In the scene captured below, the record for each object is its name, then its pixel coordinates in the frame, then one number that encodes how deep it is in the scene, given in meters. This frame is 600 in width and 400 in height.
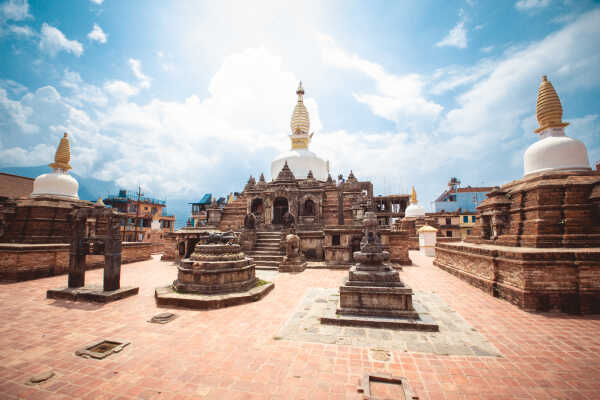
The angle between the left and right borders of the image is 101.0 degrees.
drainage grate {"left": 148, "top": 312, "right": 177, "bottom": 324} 6.07
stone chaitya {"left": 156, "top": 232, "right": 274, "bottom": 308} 7.33
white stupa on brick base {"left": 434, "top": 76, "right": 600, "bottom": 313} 6.92
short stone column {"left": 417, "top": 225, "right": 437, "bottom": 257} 22.70
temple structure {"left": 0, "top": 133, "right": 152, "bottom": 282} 10.38
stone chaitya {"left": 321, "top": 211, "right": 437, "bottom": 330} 5.89
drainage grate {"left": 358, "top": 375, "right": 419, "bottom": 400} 3.42
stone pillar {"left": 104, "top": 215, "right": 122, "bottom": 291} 8.07
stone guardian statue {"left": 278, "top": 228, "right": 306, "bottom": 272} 13.10
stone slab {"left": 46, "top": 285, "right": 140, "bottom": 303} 7.53
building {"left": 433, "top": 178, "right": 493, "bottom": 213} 40.34
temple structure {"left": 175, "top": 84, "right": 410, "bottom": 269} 15.14
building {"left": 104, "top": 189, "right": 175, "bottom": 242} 41.09
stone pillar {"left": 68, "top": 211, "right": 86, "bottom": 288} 8.36
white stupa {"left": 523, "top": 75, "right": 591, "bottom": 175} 9.97
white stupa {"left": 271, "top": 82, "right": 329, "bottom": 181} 28.77
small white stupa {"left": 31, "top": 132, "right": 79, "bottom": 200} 14.38
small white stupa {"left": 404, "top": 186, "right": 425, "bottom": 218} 31.00
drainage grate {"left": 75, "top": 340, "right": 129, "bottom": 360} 4.47
